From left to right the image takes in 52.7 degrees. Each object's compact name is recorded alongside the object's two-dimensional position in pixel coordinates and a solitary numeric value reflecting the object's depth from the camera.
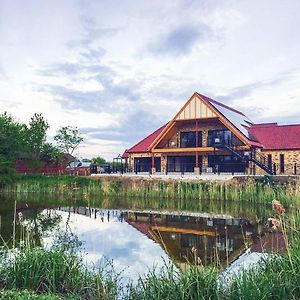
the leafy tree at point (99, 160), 44.07
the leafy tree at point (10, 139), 25.23
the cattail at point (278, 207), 3.83
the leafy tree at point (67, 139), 40.66
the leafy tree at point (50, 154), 31.56
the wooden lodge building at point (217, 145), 23.13
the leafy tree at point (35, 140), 29.91
